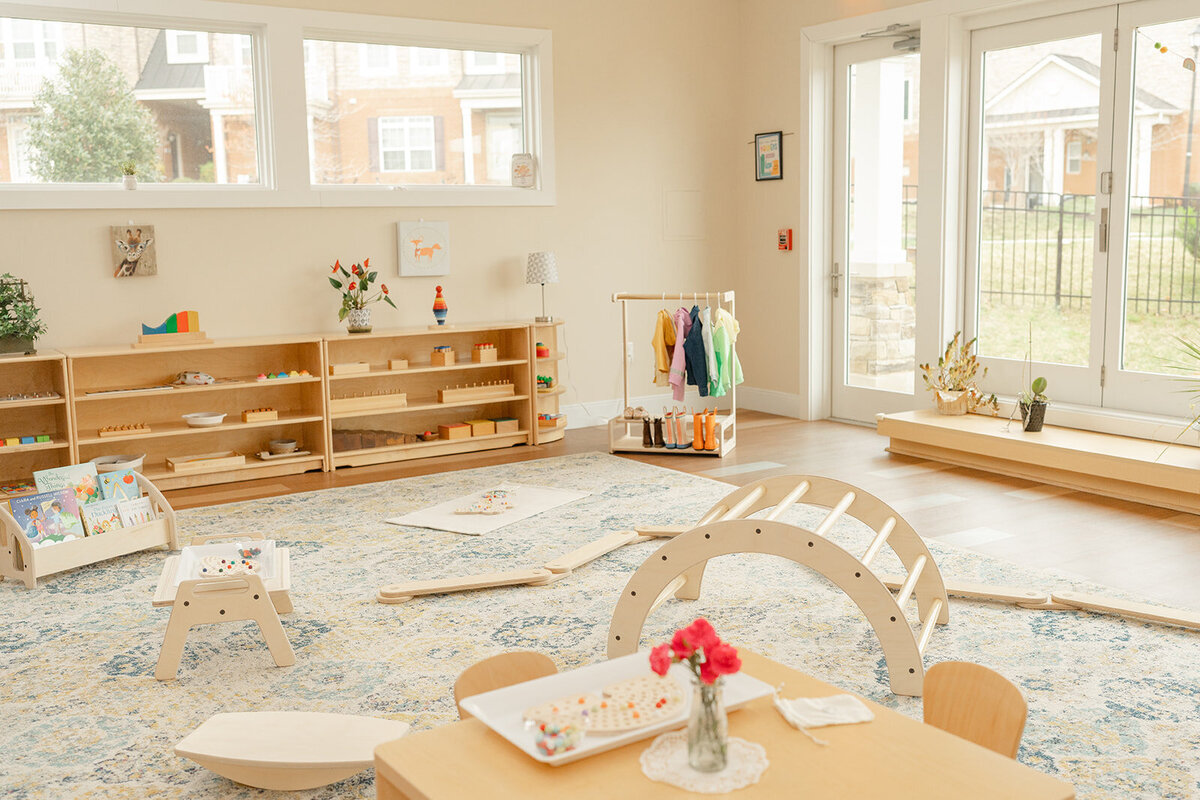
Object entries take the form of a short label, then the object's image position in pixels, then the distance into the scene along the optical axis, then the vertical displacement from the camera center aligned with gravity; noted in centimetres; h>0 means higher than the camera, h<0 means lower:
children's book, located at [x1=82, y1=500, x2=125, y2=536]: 429 -90
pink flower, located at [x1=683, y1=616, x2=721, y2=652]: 159 -53
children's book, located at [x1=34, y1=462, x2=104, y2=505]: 433 -76
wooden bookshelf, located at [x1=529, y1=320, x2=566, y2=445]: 666 -55
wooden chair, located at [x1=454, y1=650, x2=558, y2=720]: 202 -74
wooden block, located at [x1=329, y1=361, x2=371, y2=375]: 606 -44
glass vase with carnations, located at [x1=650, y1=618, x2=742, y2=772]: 155 -61
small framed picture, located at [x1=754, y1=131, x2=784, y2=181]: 743 +88
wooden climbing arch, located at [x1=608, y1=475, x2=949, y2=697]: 280 -76
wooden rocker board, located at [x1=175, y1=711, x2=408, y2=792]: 247 -108
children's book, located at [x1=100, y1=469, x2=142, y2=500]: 449 -81
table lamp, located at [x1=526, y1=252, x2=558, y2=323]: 669 +11
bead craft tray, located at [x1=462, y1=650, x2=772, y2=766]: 166 -70
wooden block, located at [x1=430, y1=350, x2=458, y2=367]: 642 -42
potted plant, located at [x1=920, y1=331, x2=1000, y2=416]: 618 -63
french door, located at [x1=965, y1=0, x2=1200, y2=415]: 543 +40
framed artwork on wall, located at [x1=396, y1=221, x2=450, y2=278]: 653 +25
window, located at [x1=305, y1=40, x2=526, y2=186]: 642 +106
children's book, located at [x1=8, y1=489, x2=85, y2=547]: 417 -87
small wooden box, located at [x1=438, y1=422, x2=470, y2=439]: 649 -86
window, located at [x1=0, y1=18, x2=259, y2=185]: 564 +104
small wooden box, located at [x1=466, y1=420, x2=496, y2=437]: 657 -86
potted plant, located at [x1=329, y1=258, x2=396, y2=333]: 613 -2
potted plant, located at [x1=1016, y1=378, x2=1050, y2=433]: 563 -68
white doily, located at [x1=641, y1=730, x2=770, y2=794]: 155 -72
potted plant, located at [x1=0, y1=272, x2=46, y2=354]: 521 -12
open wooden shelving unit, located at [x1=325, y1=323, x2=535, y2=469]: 629 -58
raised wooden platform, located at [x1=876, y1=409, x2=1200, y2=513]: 484 -87
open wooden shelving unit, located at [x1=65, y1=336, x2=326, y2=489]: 565 -60
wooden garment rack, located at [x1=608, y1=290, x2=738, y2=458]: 624 -91
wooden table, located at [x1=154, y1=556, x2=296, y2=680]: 316 -95
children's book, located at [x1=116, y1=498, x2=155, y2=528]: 440 -90
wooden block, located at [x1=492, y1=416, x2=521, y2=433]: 667 -85
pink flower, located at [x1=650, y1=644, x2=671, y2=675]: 166 -58
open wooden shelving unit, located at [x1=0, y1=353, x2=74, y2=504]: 545 -63
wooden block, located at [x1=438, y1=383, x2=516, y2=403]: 648 -64
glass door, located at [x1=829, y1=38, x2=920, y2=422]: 678 +34
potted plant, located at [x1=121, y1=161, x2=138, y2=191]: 577 +64
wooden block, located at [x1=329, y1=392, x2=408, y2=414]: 608 -65
